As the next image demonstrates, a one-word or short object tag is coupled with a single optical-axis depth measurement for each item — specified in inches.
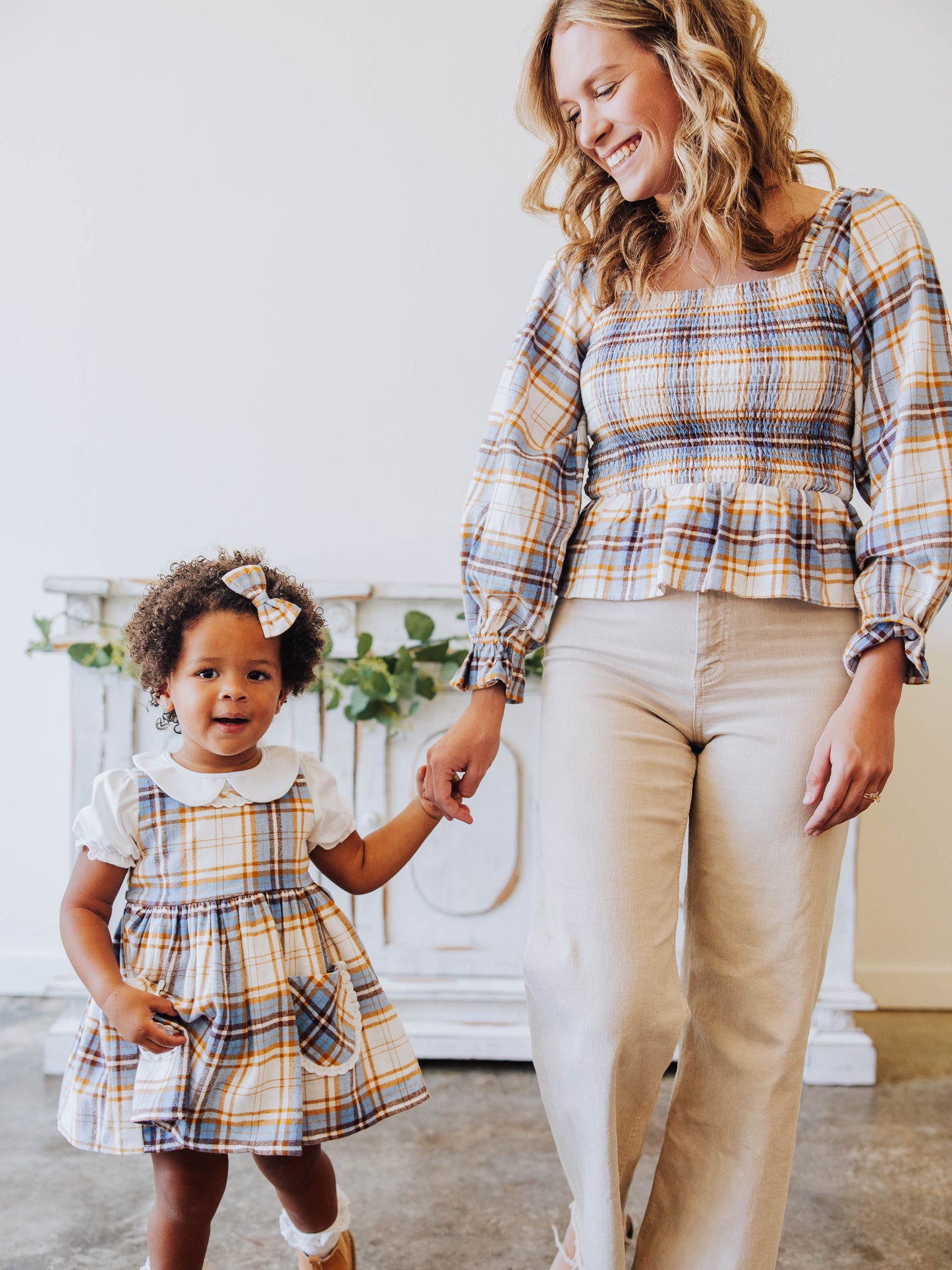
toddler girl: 45.6
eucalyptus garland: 83.2
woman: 43.2
